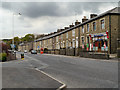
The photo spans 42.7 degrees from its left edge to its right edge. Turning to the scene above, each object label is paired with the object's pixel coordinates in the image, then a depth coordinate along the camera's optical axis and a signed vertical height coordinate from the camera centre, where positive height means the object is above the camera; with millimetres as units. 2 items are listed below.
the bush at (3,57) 19191 -1221
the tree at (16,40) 138450 +6577
